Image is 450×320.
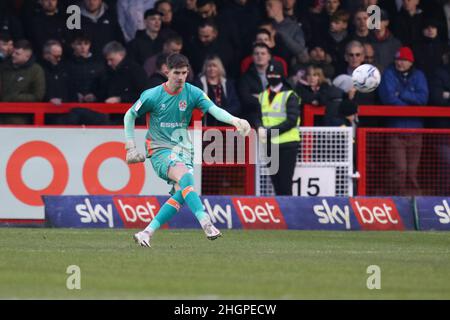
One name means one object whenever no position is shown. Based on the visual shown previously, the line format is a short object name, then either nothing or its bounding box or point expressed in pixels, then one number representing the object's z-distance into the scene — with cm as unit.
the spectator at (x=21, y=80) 1919
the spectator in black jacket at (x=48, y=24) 2022
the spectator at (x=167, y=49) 1975
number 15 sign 1938
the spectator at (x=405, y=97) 1941
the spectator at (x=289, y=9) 2123
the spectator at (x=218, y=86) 1948
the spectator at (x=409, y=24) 2156
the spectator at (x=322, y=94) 1966
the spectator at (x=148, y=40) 2020
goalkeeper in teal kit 1452
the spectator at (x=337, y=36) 2089
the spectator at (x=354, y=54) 2038
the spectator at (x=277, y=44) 2066
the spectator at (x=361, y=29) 2092
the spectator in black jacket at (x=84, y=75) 1970
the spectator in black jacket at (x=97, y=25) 2041
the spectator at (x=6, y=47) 1944
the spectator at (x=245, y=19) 2100
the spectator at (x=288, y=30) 2092
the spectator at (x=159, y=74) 1933
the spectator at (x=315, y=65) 2003
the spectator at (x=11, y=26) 2003
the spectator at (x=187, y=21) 2072
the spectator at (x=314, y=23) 2122
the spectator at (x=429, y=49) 2119
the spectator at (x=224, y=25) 2075
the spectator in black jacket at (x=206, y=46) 2041
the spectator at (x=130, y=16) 2106
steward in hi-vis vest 1881
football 1766
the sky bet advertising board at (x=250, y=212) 1839
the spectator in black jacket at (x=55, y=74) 1953
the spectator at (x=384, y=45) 2114
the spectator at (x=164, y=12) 2052
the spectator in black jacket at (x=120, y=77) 1953
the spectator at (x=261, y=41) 2016
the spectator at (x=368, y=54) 2078
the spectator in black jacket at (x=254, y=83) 1956
